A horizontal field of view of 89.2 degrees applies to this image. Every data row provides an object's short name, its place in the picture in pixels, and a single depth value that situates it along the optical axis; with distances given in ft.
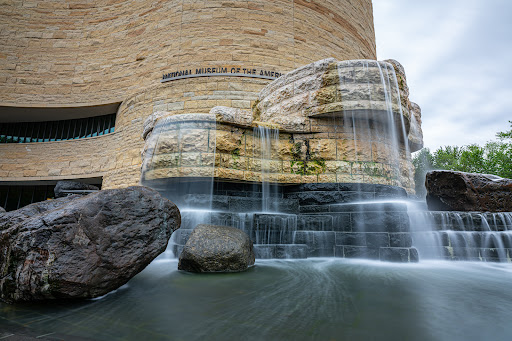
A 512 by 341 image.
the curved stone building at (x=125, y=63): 35.68
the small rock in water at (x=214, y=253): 10.56
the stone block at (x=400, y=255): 13.14
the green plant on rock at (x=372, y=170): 18.75
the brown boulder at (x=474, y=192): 17.97
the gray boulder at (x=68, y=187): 39.46
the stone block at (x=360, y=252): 13.98
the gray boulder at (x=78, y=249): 6.25
